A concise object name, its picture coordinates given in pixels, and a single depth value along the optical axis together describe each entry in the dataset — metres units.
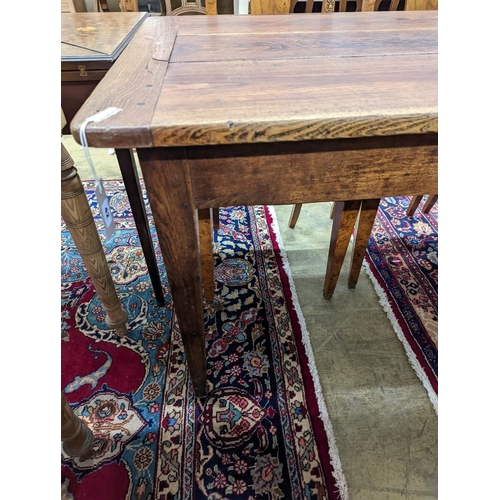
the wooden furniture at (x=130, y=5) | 1.22
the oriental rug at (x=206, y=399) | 0.77
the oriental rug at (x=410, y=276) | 1.02
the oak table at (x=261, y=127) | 0.43
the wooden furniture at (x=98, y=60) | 0.73
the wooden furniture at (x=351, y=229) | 0.96
